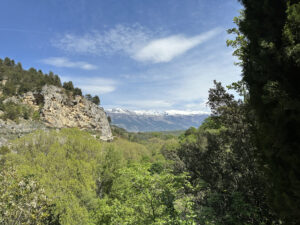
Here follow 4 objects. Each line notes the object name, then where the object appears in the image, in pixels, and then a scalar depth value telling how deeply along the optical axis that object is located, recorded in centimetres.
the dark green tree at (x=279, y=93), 290
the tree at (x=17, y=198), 934
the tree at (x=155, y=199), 701
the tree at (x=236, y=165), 587
